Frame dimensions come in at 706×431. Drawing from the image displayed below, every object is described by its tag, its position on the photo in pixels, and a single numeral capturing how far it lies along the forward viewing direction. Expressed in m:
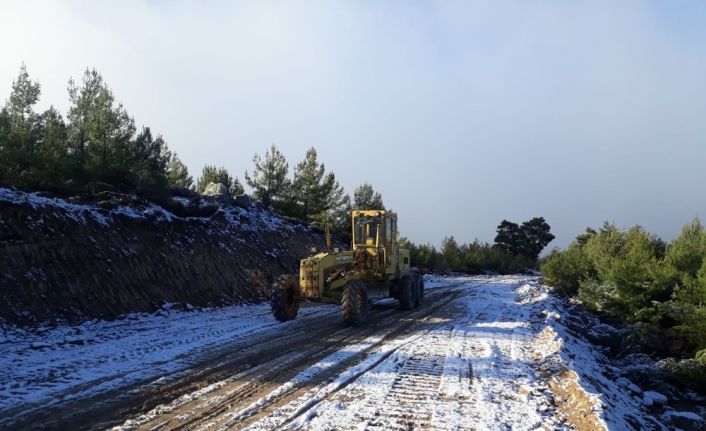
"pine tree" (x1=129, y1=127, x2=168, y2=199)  17.86
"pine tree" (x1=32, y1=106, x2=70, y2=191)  15.90
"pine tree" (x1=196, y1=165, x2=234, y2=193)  31.16
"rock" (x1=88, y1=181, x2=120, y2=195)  16.95
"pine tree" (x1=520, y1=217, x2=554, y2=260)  58.25
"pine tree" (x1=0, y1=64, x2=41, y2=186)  15.65
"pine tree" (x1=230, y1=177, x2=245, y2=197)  31.20
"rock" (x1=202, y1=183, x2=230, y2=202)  22.95
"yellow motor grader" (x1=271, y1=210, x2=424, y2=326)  12.73
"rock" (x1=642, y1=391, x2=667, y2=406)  8.39
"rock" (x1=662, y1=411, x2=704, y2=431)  7.61
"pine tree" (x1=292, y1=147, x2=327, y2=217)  31.70
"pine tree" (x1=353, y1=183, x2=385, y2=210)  37.81
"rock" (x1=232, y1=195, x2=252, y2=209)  23.98
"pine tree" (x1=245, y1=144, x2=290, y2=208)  30.61
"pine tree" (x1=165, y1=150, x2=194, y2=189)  30.27
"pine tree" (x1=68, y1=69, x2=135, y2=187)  17.69
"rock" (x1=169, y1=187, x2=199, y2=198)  20.80
